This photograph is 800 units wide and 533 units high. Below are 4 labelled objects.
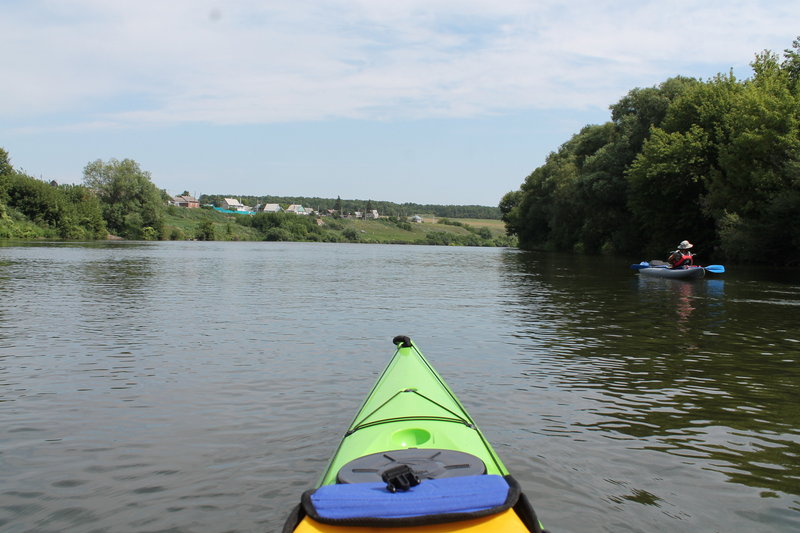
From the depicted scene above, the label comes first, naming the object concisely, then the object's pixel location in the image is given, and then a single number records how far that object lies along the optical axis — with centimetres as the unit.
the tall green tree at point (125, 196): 9794
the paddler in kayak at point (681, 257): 2941
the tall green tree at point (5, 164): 7771
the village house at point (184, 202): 17512
